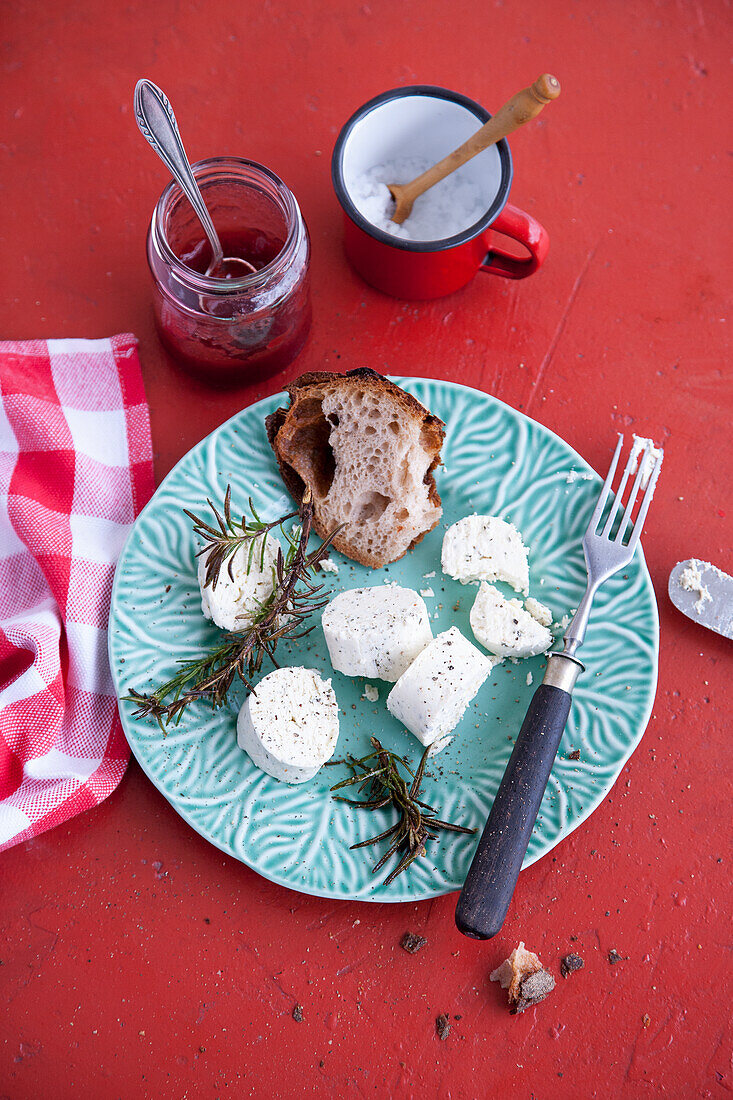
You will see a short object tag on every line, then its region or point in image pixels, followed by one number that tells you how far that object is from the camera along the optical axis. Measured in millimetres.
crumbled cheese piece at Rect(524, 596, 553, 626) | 586
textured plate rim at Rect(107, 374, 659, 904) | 552
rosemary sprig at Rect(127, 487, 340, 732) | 549
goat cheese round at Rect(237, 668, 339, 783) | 553
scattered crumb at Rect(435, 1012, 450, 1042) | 570
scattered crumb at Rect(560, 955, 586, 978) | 578
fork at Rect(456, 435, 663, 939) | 539
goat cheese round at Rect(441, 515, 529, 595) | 587
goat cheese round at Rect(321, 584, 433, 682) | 564
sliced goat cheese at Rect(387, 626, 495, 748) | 556
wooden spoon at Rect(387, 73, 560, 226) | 533
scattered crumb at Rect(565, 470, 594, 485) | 597
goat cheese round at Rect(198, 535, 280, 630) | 564
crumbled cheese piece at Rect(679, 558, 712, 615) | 604
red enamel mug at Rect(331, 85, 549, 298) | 588
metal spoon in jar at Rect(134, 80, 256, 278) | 544
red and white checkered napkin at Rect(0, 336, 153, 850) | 577
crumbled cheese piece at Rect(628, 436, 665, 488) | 603
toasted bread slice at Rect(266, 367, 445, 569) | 577
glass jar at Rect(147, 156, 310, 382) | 572
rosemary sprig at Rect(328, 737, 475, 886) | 550
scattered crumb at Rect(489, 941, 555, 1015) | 568
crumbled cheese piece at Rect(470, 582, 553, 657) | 576
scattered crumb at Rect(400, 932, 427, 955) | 572
